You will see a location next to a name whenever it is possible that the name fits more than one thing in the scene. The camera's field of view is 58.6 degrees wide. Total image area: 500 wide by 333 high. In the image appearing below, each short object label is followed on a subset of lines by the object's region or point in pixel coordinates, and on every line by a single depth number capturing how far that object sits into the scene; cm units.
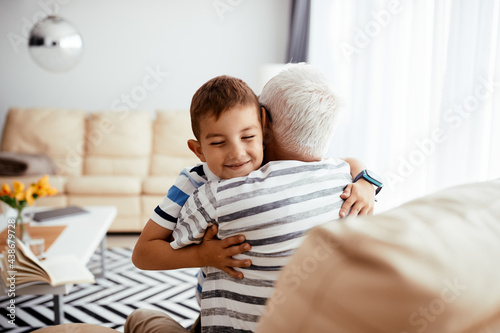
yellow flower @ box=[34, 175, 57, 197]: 233
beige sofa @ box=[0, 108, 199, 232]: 445
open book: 173
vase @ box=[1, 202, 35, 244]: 230
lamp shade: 275
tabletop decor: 227
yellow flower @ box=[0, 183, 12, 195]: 226
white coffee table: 178
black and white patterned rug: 243
